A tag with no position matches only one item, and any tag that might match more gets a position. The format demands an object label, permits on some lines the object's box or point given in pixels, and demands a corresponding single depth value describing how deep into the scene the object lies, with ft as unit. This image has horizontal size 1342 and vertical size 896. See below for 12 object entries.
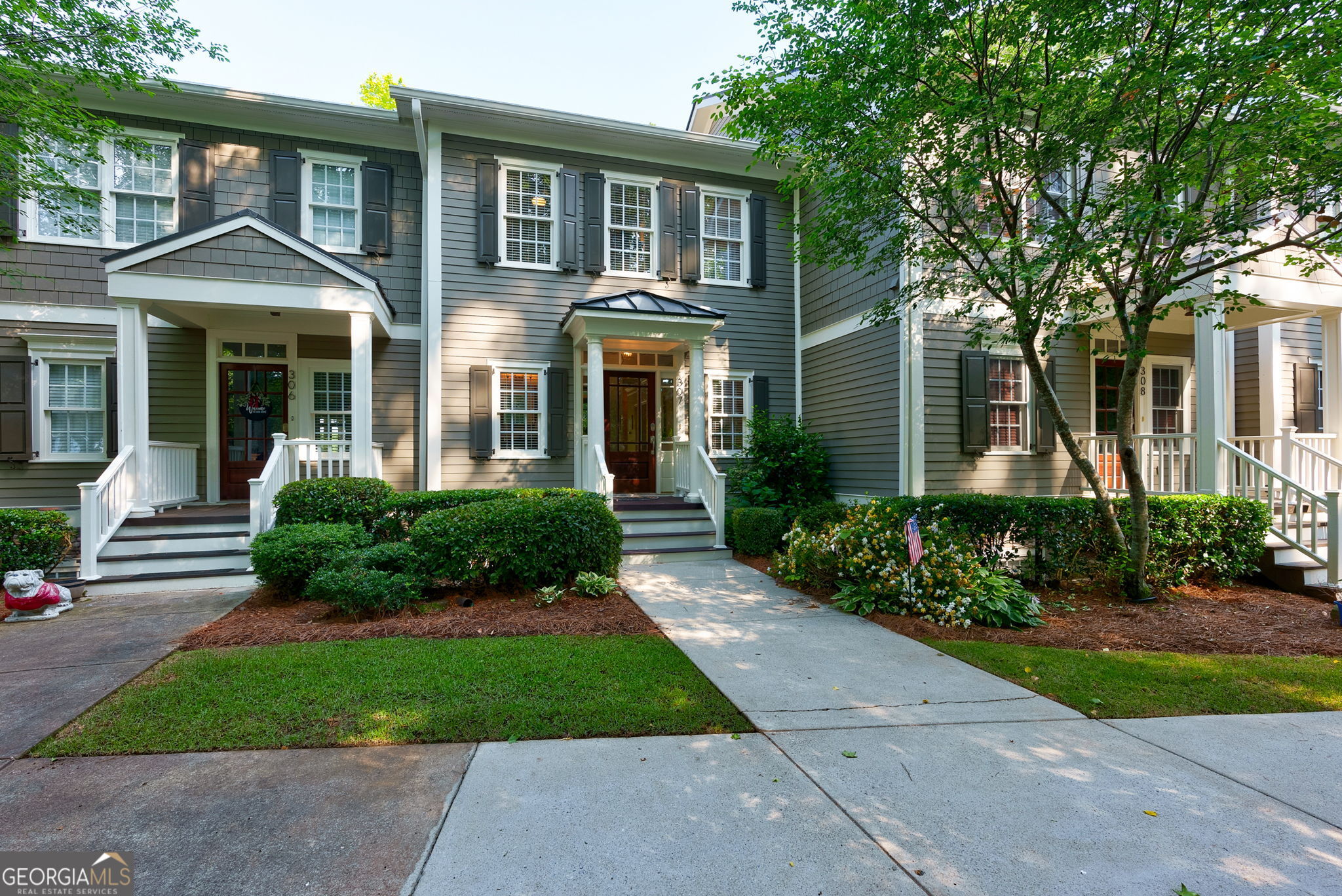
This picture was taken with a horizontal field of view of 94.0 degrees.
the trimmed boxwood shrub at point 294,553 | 19.27
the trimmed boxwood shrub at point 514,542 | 20.10
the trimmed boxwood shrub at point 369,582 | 17.57
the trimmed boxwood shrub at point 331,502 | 22.57
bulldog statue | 17.87
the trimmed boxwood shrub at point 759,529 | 26.84
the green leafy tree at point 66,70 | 21.52
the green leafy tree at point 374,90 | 68.33
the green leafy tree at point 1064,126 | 16.34
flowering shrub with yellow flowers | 18.03
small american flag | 17.93
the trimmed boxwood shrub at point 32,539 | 20.43
